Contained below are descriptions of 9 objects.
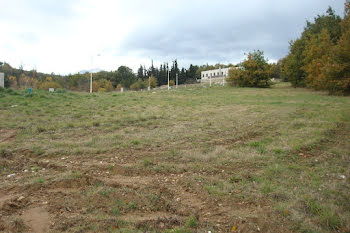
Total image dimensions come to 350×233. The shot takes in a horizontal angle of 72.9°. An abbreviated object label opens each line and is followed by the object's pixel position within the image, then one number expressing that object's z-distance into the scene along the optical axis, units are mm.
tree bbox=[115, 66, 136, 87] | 78250
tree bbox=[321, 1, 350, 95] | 18875
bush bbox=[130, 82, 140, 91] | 69562
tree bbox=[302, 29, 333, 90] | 23609
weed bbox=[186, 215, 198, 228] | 2975
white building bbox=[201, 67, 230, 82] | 78031
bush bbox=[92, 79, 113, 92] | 67981
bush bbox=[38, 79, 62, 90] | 50331
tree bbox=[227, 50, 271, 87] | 34906
